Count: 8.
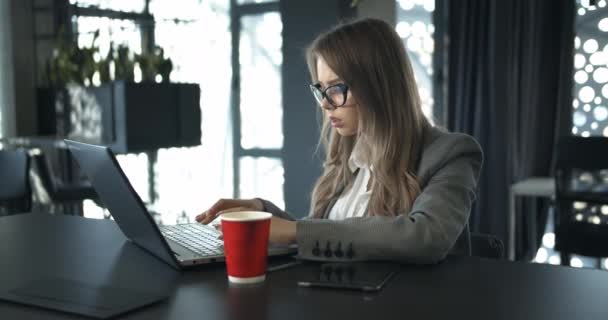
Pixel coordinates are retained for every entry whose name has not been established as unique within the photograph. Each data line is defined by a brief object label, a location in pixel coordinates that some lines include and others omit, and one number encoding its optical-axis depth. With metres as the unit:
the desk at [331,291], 0.88
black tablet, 0.99
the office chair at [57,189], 4.13
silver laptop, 1.10
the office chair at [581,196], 3.07
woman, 1.28
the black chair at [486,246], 1.42
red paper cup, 0.99
